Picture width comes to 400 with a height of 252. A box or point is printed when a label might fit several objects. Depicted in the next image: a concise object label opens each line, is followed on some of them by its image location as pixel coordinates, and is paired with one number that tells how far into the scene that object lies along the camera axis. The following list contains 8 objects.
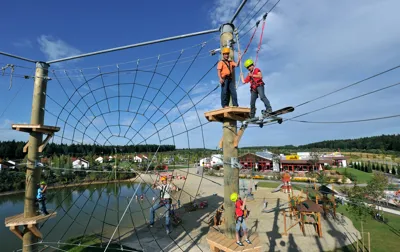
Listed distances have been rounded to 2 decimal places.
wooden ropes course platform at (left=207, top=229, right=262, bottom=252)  3.75
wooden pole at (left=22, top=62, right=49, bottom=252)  6.76
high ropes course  4.09
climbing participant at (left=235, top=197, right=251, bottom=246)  4.29
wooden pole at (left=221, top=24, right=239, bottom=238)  4.07
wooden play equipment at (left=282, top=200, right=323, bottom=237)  11.79
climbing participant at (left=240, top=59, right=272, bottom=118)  4.50
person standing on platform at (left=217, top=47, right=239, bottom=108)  4.05
